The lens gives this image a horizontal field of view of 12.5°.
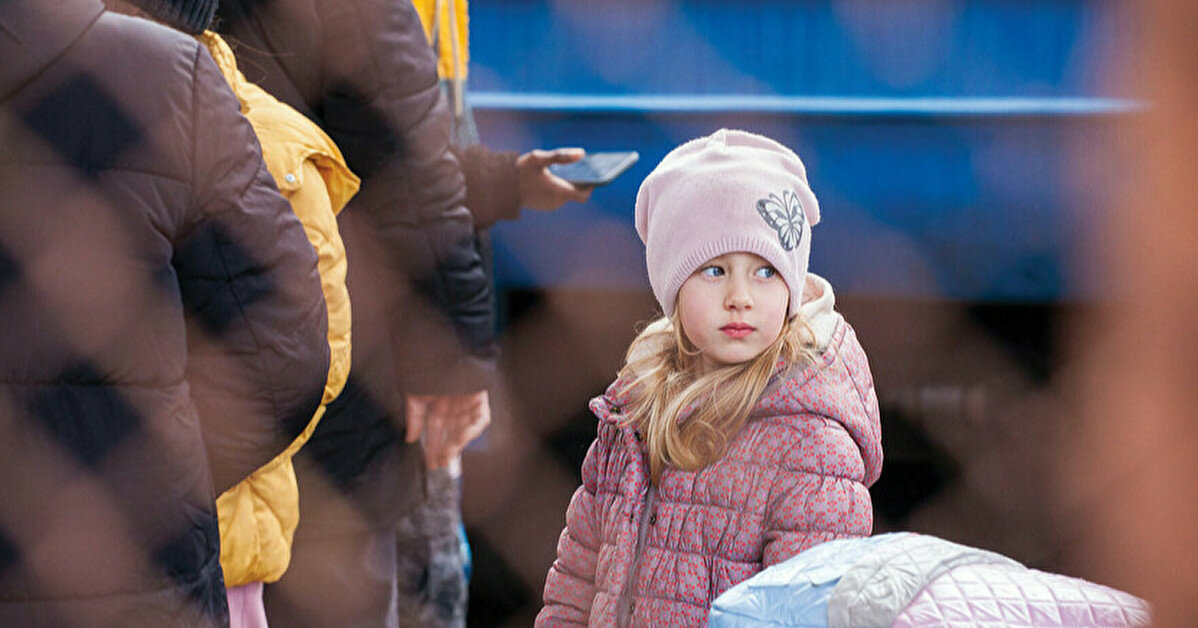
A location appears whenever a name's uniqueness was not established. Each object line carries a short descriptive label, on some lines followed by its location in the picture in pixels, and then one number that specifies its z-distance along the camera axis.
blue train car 6.29
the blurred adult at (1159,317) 2.51
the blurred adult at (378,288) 5.87
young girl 5.34
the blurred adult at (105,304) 5.27
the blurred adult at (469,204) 6.21
